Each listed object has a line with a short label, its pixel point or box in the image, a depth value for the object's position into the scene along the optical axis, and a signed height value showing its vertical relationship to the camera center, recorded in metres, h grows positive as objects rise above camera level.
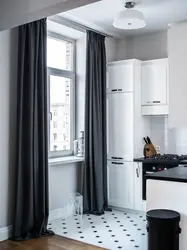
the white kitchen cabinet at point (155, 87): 4.96 +0.67
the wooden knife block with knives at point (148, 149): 5.12 -0.27
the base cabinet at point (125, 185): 4.95 -0.81
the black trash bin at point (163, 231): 2.71 -0.81
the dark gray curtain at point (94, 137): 4.90 -0.08
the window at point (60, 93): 4.86 +0.58
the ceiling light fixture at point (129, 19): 3.83 +1.30
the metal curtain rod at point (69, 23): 4.45 +1.52
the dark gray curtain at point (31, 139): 3.89 -0.09
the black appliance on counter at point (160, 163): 4.58 -0.44
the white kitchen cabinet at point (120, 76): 5.05 +0.85
